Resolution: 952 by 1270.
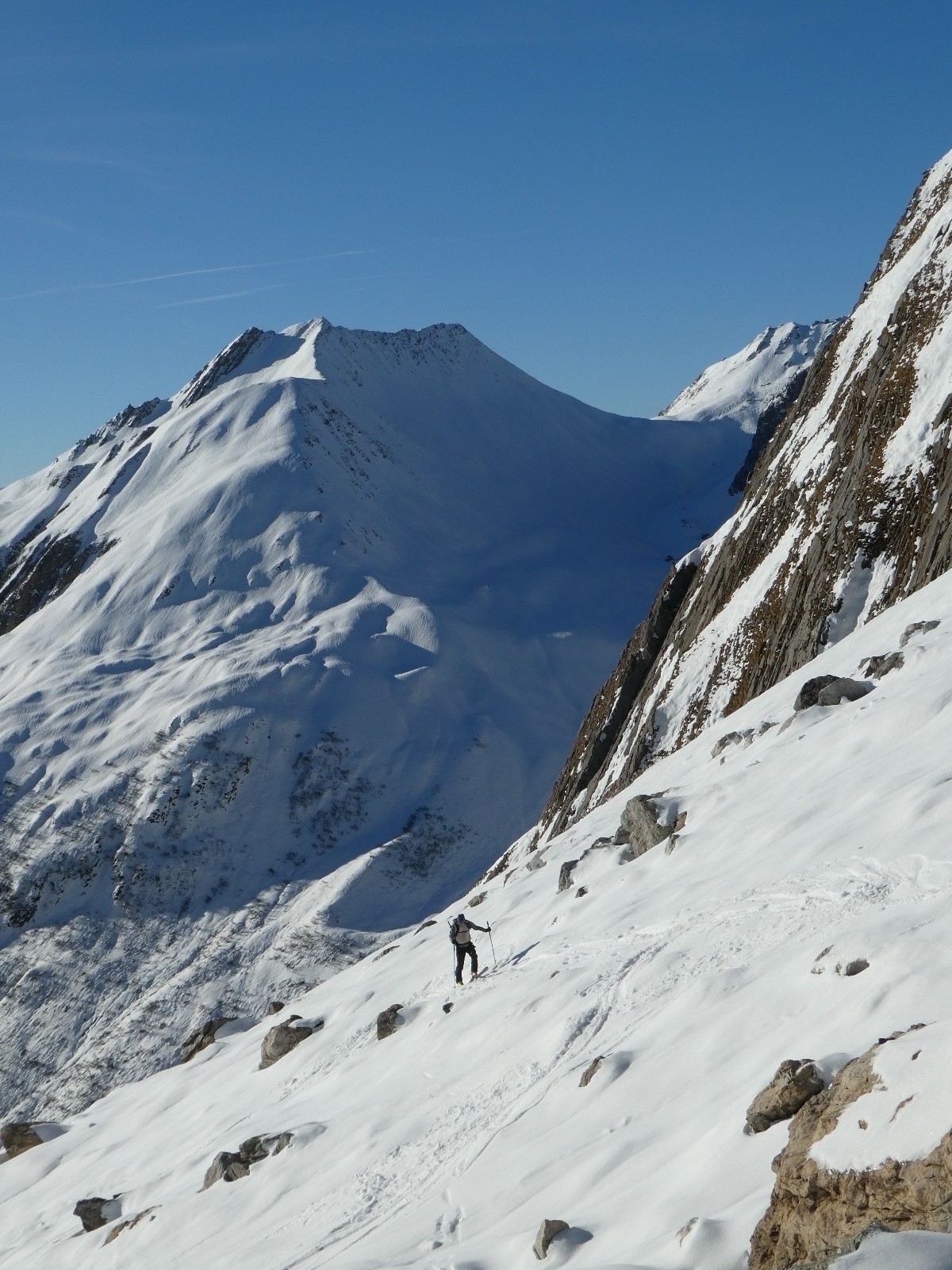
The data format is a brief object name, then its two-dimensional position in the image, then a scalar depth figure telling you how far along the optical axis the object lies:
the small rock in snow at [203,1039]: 28.38
